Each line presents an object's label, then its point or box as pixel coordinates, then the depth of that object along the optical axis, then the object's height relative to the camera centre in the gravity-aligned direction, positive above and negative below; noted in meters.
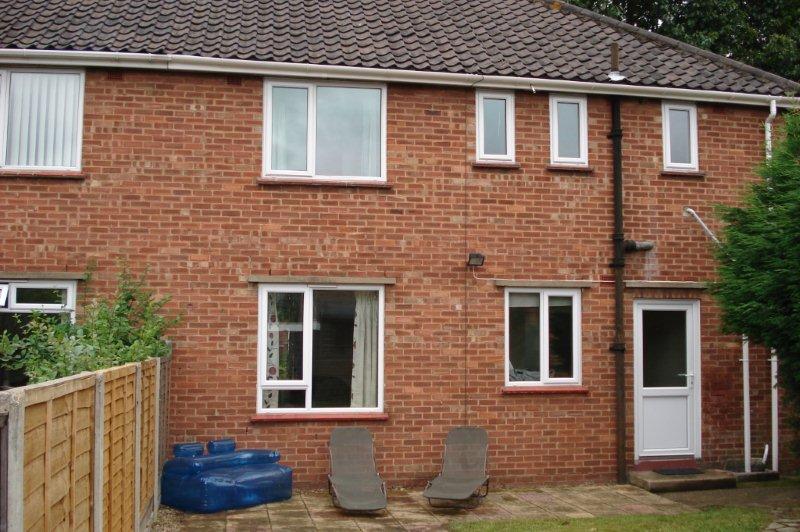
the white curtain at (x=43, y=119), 11.26 +2.68
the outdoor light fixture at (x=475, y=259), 11.82 +1.01
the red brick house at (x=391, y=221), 11.28 +1.50
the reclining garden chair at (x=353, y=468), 10.21 -1.64
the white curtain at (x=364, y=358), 11.68 -0.32
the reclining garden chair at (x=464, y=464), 10.62 -1.61
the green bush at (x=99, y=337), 7.51 -0.06
